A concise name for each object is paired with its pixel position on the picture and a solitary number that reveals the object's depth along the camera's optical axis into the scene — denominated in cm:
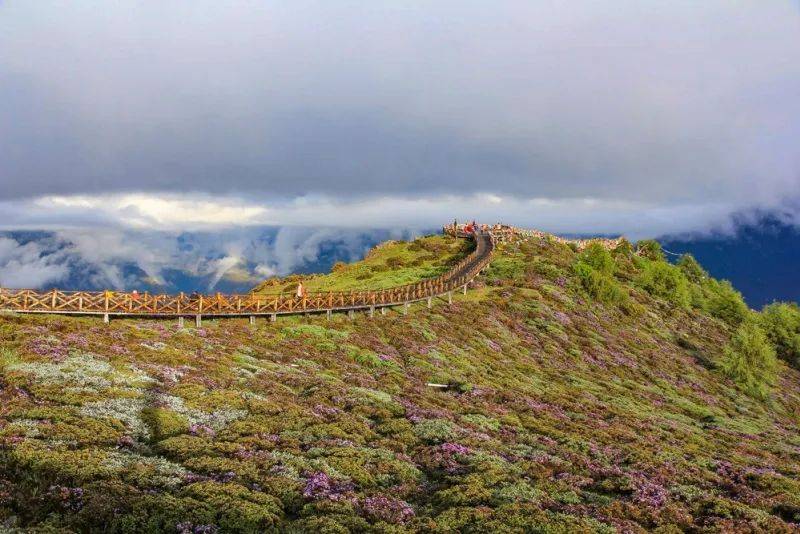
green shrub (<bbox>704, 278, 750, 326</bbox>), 10306
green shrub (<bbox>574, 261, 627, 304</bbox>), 8088
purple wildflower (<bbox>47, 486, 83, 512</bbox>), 1294
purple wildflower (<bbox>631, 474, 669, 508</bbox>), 1883
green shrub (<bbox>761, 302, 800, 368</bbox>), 9446
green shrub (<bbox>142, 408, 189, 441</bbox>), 1869
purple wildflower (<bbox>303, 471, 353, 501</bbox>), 1591
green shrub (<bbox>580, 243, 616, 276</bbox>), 9562
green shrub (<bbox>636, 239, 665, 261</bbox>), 13975
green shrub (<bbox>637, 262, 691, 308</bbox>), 9944
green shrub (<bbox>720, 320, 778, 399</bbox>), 6209
